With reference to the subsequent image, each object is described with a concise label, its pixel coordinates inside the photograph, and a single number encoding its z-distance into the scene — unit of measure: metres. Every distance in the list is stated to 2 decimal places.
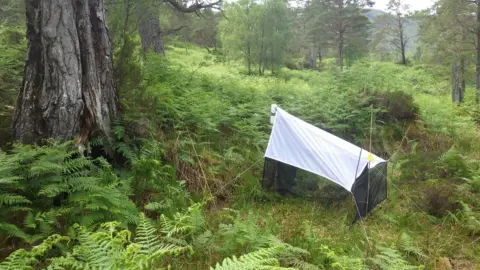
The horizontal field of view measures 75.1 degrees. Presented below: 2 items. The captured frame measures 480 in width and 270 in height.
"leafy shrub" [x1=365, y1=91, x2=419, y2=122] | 8.21
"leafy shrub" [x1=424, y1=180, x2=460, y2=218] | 4.60
